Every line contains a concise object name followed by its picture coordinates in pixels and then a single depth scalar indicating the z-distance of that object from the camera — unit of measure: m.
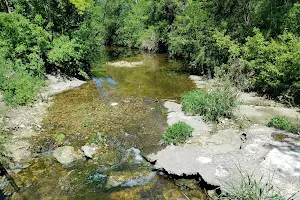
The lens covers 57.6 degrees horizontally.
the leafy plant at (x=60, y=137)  10.53
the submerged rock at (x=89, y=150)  9.49
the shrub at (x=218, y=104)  11.20
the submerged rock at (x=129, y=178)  7.96
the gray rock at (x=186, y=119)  10.69
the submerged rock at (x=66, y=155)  9.16
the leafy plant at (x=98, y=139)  10.31
